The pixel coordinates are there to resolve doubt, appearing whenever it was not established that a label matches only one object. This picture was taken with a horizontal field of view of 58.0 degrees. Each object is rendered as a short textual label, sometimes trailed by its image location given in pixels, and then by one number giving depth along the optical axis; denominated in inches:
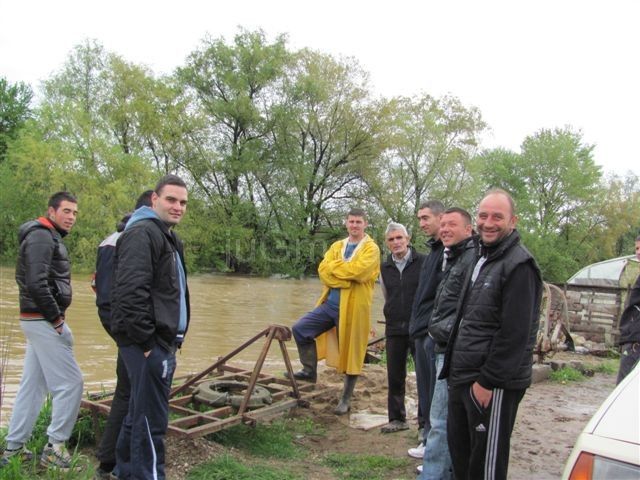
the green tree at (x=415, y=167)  1364.4
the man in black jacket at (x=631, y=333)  187.0
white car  82.7
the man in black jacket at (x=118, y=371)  159.5
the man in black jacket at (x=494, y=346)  124.4
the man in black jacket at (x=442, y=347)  156.3
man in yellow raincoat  237.9
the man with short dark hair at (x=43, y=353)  160.6
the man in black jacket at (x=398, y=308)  219.9
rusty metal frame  180.2
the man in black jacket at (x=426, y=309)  188.4
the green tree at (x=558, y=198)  1640.0
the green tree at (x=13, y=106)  1593.3
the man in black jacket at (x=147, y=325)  133.5
